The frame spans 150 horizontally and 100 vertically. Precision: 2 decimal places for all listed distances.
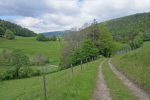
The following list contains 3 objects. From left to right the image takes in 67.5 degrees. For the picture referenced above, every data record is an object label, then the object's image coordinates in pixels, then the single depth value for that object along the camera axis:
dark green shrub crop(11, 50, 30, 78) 35.57
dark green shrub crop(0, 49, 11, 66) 41.13
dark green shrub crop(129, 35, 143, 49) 52.17
